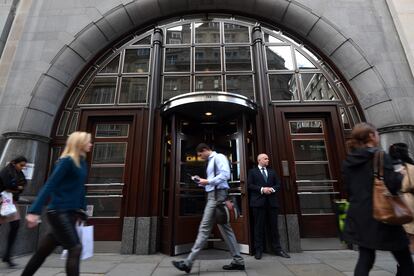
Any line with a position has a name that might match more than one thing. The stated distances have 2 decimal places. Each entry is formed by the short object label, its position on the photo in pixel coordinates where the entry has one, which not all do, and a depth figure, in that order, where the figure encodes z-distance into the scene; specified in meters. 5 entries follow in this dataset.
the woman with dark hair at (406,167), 3.67
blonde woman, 2.75
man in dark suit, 5.37
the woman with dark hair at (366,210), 2.45
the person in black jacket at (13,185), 4.62
